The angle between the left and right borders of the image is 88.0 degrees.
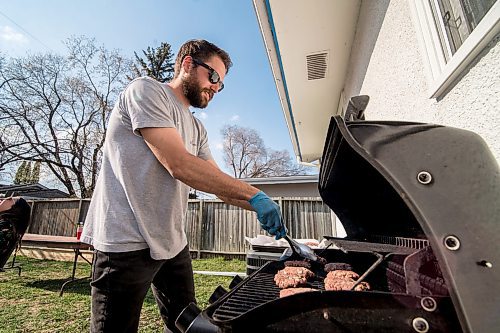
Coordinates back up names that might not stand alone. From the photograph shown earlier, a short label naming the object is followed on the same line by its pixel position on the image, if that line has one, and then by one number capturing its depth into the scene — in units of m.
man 1.26
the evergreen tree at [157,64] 18.58
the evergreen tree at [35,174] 19.44
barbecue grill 0.52
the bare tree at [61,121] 16.64
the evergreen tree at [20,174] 19.80
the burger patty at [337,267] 1.29
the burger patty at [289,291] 0.93
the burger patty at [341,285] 0.94
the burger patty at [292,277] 1.06
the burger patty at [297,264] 1.35
